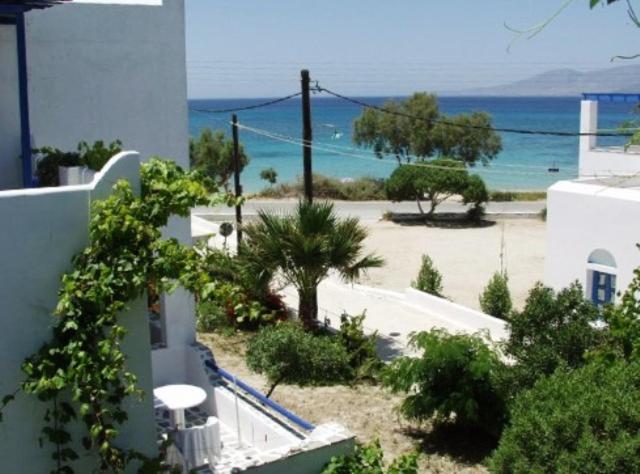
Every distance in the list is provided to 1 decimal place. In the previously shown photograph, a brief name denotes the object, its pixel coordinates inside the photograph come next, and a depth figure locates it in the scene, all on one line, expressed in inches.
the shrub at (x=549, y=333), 427.8
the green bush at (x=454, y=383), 441.7
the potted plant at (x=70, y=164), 298.5
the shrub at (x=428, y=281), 886.4
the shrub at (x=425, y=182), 1657.2
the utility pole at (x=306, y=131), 739.4
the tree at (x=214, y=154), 1967.3
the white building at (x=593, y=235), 629.9
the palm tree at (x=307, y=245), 594.5
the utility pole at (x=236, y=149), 1123.9
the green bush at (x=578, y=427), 272.8
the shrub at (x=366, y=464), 296.4
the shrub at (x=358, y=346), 564.4
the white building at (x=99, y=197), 226.4
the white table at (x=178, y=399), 318.0
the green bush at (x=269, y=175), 2337.6
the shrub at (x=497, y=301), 818.8
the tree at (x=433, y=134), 2269.9
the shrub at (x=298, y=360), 544.4
